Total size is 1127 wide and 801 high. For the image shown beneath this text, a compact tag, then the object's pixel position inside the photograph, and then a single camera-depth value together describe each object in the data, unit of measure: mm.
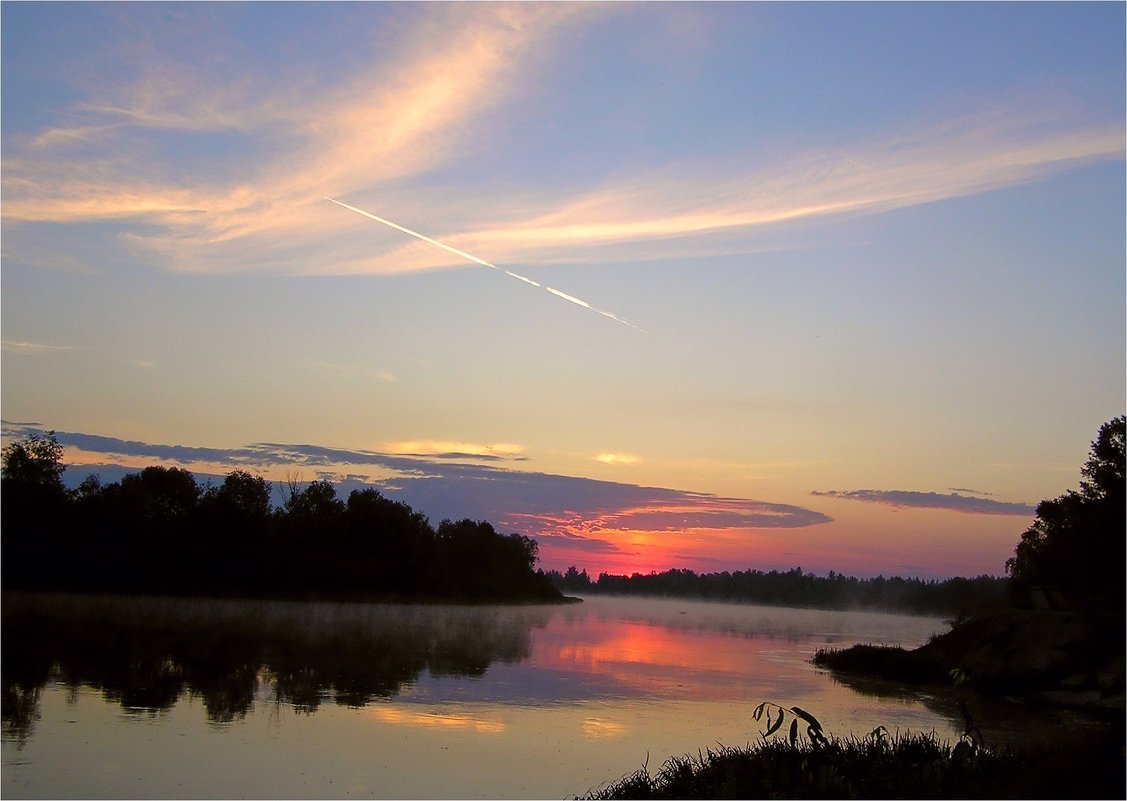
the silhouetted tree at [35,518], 68000
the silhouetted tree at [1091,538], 40281
